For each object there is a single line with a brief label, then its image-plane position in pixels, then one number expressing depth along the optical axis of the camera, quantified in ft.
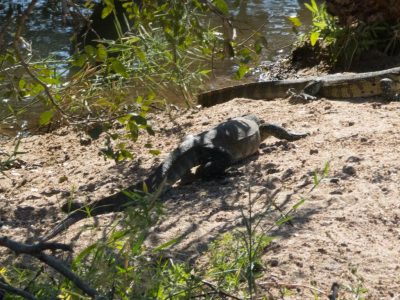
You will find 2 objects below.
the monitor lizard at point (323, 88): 44.99
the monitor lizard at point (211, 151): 28.82
